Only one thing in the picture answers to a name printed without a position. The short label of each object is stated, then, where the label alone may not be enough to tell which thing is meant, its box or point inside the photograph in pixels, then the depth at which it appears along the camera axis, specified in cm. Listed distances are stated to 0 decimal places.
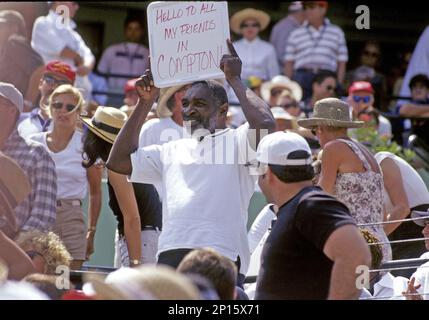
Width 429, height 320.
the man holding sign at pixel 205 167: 1291
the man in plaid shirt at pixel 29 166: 1513
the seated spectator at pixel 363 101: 2370
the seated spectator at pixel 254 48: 2694
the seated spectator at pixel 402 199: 1672
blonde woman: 1780
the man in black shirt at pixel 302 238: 1064
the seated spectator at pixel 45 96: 1912
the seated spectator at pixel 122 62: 2769
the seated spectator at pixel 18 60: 2100
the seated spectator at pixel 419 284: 1339
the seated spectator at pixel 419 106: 2512
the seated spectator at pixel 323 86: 2541
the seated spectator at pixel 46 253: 1328
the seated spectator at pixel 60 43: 2358
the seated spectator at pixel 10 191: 1373
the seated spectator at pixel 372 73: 2783
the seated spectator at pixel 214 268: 1012
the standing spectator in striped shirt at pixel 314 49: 2675
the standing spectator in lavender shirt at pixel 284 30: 2881
